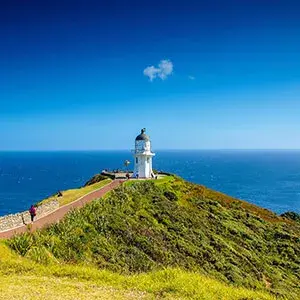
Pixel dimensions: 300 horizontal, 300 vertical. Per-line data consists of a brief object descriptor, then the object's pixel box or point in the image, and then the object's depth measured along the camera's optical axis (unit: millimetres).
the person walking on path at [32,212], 23109
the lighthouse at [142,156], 50219
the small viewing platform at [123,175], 50034
